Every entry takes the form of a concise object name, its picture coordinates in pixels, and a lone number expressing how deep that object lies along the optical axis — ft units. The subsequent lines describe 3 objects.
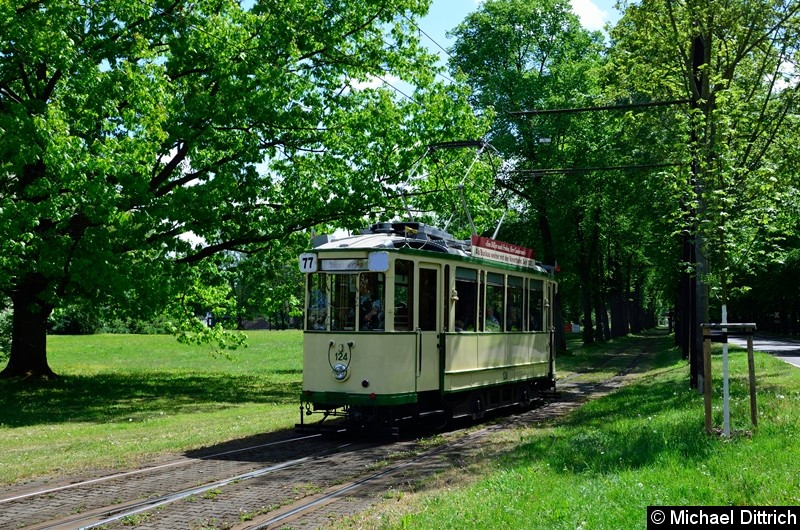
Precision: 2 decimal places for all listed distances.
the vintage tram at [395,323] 45.62
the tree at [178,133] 62.69
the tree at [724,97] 43.62
